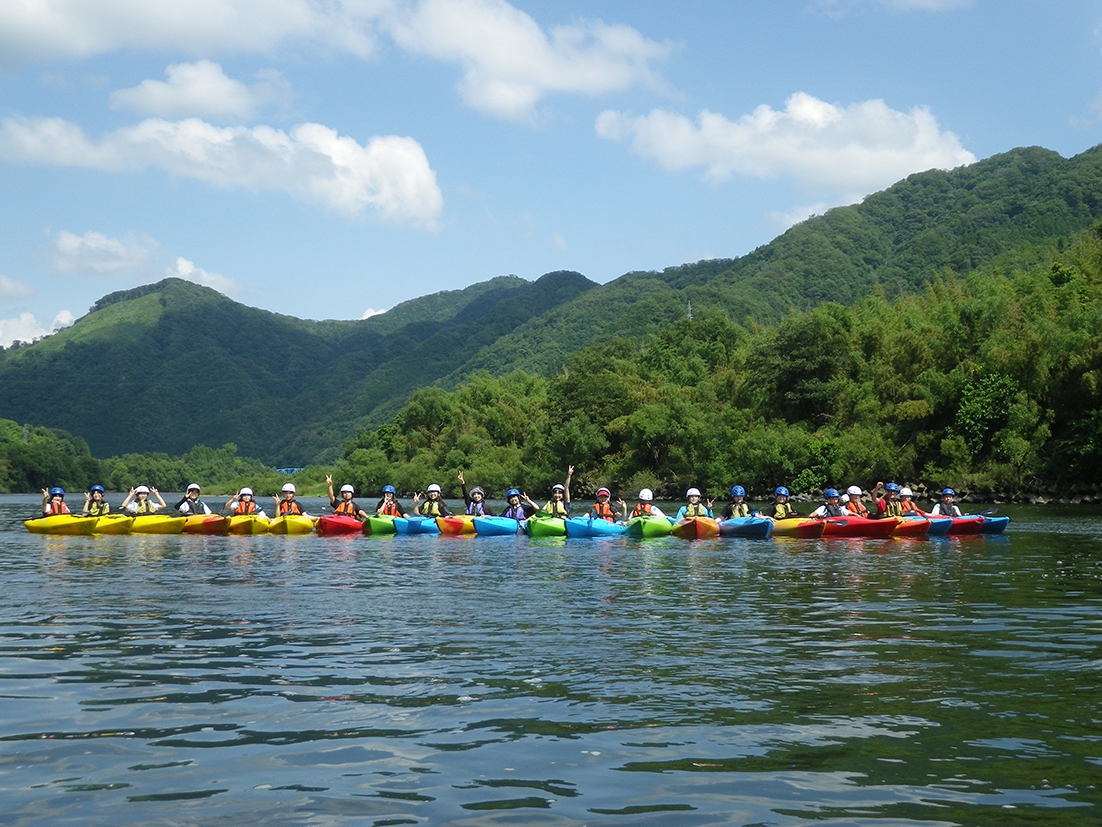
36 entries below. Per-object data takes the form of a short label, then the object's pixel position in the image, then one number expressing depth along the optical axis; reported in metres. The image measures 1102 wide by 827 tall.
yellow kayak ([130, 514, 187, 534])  27.33
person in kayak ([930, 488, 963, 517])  27.38
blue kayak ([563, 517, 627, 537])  26.52
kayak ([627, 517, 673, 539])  26.05
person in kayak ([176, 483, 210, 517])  28.28
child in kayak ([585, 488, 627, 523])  27.55
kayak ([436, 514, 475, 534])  27.23
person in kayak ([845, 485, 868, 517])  27.84
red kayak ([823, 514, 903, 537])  25.78
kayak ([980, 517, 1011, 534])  26.42
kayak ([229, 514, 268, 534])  27.89
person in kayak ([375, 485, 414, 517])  28.45
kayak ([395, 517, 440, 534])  27.30
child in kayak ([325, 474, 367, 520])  28.56
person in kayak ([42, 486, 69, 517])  28.97
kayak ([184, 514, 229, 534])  27.56
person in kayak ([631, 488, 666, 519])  26.66
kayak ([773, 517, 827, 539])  25.66
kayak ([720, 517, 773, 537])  25.94
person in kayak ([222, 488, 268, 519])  29.11
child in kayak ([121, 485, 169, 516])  28.81
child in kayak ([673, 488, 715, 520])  26.53
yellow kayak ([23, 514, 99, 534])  27.56
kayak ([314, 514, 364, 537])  27.52
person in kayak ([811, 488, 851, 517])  26.95
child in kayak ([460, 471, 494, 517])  28.59
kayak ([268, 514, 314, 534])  27.83
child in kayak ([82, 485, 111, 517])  28.02
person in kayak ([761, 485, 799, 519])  27.00
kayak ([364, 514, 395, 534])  27.38
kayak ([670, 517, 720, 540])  25.67
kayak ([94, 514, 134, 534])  27.22
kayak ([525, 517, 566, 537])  26.39
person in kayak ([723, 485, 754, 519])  27.28
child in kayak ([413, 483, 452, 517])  28.36
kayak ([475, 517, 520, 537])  27.02
